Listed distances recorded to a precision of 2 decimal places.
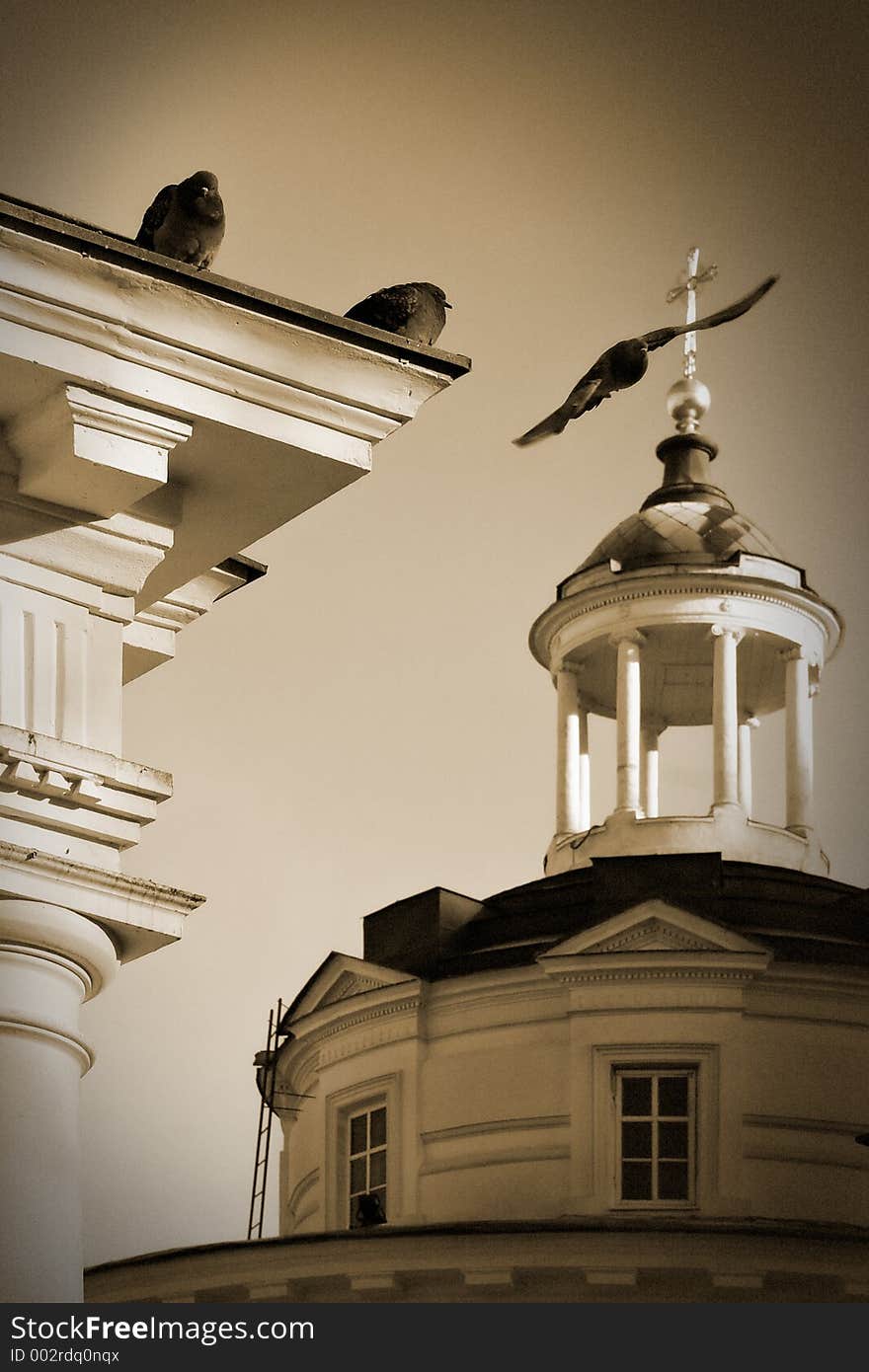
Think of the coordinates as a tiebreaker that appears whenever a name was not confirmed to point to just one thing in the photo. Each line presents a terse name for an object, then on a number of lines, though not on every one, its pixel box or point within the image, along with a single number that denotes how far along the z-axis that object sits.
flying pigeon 19.69
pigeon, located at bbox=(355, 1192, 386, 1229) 56.31
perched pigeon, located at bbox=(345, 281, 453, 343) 17.45
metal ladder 63.69
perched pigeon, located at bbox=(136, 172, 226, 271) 17.17
